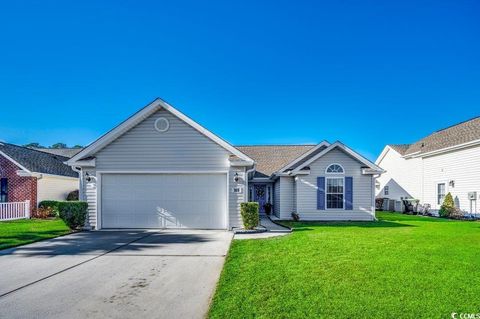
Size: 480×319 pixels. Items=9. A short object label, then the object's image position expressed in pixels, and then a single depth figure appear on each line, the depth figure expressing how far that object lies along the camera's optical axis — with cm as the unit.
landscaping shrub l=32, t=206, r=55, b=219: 1872
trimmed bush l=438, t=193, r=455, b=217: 1881
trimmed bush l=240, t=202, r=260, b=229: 1227
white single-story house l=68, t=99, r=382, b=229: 1300
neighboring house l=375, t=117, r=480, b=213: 1789
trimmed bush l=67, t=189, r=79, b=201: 2168
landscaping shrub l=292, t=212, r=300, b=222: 1655
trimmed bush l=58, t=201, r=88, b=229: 1231
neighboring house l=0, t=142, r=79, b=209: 1870
